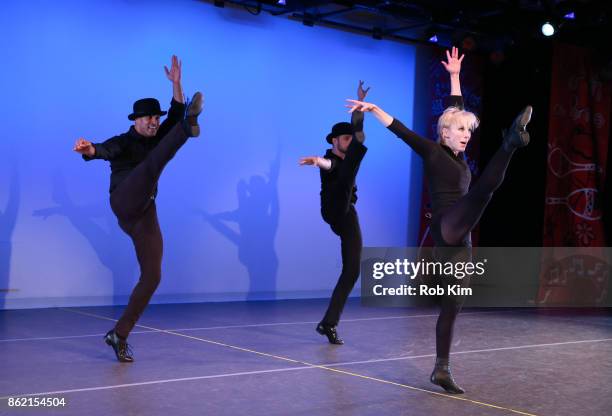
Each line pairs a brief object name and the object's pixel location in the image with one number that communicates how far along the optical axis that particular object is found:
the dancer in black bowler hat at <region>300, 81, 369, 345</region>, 5.19
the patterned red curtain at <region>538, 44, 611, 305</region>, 8.79
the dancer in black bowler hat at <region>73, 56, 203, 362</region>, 4.19
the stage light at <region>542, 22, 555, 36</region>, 8.09
